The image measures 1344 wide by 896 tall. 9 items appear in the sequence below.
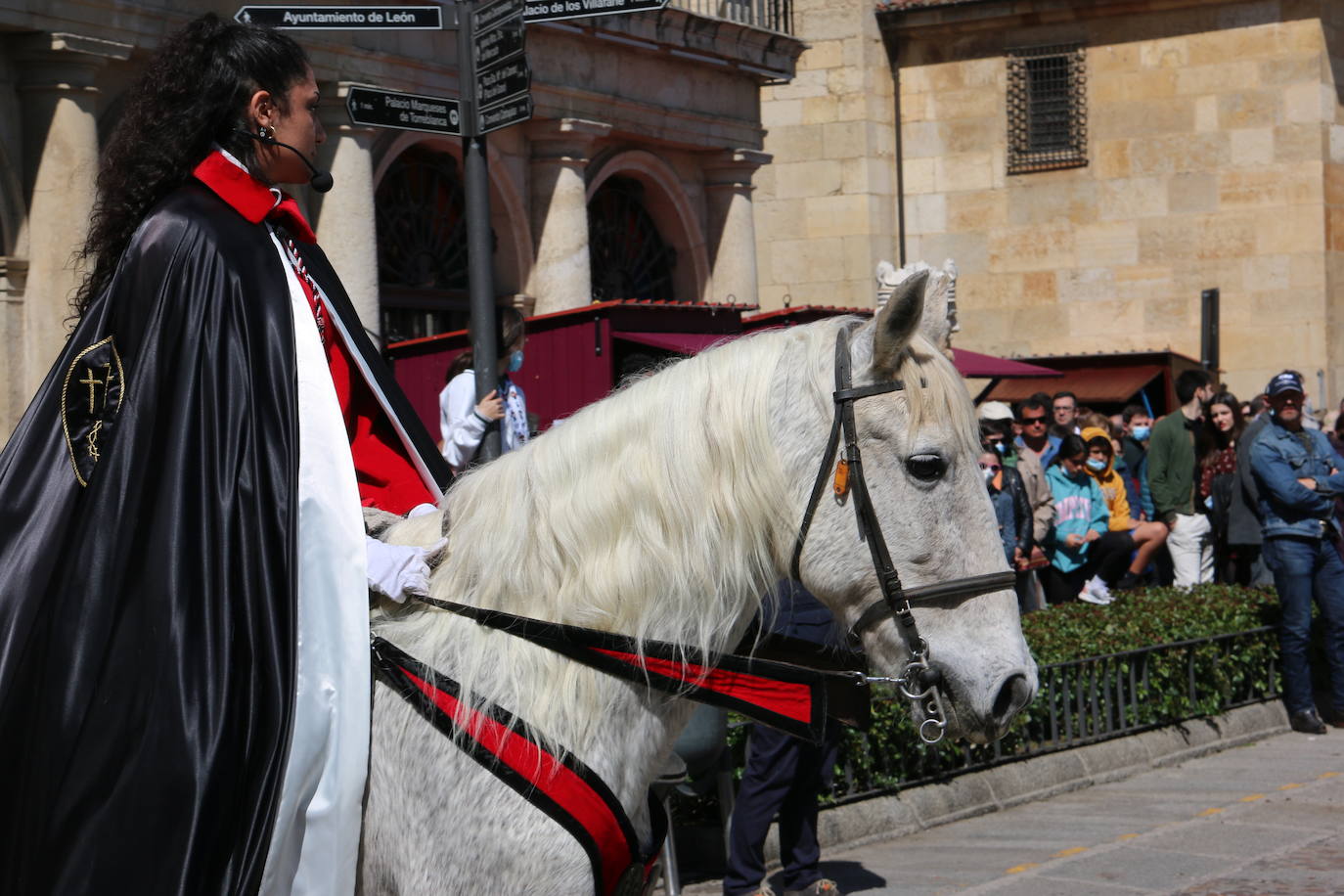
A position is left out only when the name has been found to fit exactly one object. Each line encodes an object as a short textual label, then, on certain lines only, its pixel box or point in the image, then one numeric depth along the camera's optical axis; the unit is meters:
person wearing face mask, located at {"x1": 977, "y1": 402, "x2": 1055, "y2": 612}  11.32
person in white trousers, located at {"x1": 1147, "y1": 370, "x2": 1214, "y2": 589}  14.23
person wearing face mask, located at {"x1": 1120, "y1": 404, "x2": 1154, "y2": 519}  14.58
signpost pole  7.44
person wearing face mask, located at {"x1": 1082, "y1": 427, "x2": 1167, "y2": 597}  13.59
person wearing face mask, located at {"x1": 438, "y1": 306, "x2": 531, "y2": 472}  8.45
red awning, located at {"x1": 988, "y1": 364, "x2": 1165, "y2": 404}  22.89
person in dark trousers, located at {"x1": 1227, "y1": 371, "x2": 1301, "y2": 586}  11.45
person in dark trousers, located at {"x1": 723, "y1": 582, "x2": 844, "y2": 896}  6.46
